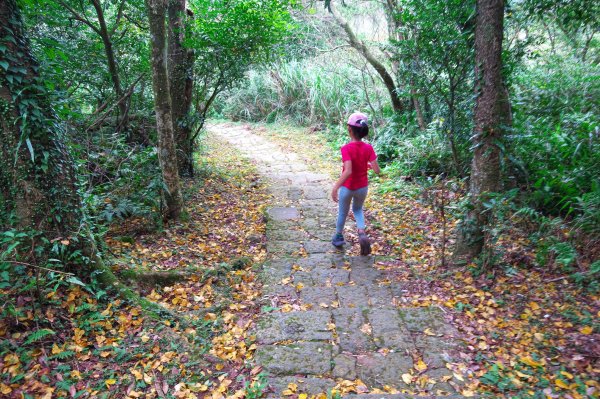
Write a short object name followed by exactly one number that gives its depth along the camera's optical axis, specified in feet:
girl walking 13.60
